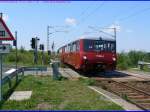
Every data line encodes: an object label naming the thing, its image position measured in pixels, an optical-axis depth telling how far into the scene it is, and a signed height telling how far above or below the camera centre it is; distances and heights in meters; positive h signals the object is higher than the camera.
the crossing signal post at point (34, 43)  12.49 +0.78
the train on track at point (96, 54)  12.02 -0.03
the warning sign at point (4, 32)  5.46 +0.68
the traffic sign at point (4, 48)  5.52 +0.19
